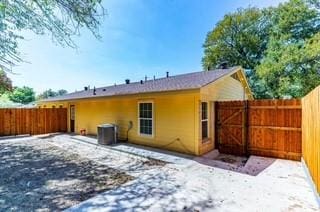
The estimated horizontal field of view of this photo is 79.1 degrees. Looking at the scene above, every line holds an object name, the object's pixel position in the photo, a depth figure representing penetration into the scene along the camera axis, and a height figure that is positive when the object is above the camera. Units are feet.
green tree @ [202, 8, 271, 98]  75.46 +26.36
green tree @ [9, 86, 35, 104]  153.37 +8.73
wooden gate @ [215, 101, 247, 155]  25.34 -2.91
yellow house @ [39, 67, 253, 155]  23.85 -0.65
